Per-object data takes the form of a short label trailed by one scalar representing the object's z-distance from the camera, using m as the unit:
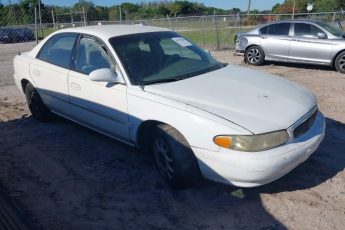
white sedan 3.34
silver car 10.32
